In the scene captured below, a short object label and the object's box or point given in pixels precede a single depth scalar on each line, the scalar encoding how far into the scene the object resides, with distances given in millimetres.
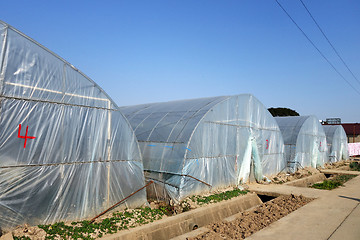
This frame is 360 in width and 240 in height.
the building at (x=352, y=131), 54294
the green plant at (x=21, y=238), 6672
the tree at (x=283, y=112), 74250
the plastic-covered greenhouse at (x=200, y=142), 11875
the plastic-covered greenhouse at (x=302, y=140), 23125
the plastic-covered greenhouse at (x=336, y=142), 34000
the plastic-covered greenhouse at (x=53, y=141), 7141
